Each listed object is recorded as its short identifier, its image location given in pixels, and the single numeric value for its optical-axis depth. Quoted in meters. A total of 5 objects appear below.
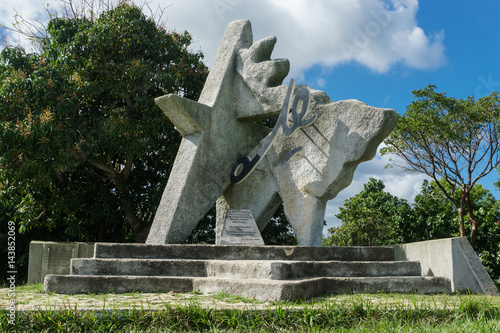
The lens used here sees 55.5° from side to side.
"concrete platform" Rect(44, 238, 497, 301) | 5.61
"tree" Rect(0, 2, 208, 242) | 11.74
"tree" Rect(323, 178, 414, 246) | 18.09
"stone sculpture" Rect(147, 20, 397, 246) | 8.38
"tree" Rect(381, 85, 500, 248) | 17.38
